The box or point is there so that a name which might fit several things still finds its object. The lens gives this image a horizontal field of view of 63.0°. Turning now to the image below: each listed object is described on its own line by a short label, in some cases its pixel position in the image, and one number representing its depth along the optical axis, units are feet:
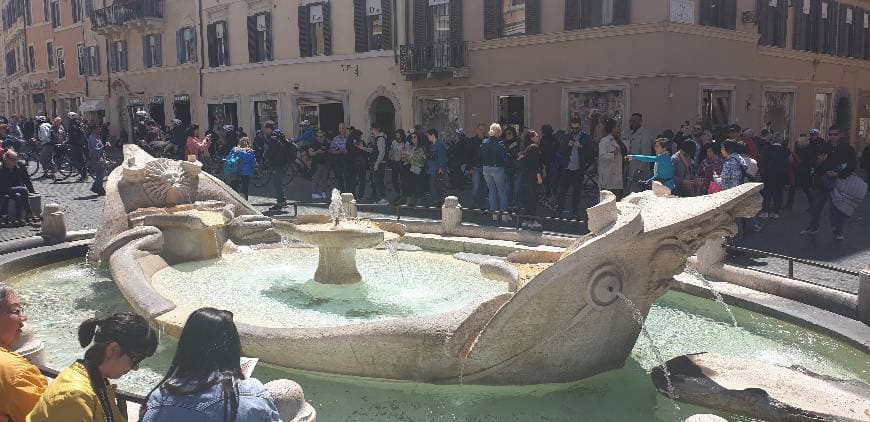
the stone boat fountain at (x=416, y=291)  16.01
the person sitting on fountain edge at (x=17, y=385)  9.71
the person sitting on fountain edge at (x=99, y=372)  8.64
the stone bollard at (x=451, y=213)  35.17
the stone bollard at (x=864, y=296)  20.99
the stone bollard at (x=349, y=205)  36.68
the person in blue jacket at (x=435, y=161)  45.70
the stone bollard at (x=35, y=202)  41.86
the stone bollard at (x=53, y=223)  34.42
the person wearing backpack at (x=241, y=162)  43.78
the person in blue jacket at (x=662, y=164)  31.24
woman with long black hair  8.36
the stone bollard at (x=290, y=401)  11.25
